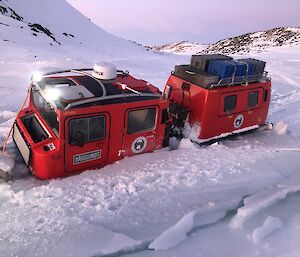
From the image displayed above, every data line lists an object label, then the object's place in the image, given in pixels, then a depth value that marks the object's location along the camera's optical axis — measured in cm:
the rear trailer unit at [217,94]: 640
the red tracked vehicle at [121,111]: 493
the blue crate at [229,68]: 641
